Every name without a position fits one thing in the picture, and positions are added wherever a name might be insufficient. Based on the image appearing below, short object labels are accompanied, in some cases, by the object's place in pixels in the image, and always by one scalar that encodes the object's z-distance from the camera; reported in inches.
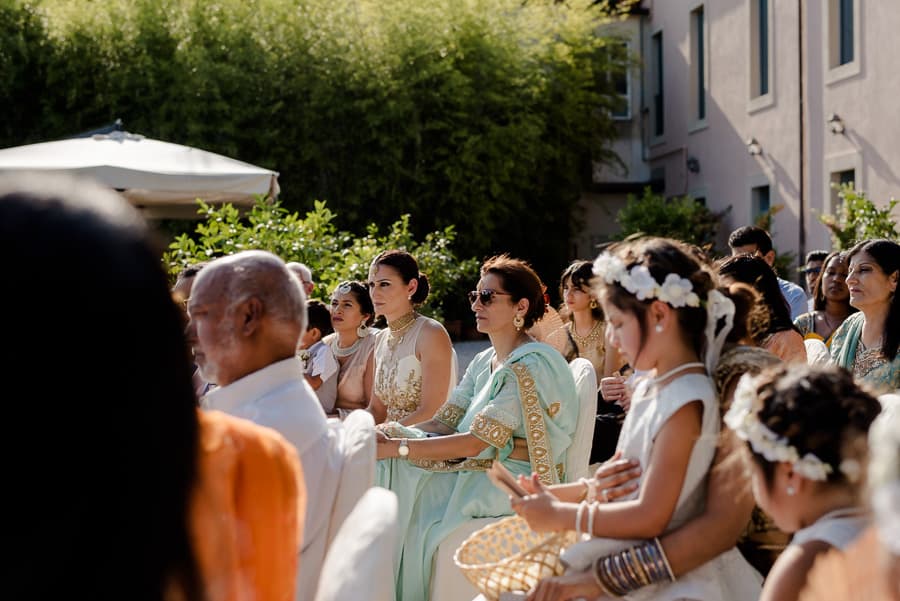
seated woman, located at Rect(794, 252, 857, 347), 258.5
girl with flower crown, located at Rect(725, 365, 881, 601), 75.1
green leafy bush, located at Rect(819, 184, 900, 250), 437.4
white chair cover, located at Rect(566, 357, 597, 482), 168.6
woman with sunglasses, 162.6
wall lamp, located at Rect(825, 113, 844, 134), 570.6
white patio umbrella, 322.3
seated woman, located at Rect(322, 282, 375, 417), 219.8
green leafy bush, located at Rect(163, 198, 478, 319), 296.4
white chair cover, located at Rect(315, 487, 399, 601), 66.7
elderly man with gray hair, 94.1
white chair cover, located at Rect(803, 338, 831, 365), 174.6
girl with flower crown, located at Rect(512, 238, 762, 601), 93.4
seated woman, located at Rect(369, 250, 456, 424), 196.7
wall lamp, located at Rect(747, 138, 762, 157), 663.8
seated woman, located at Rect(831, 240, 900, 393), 188.4
